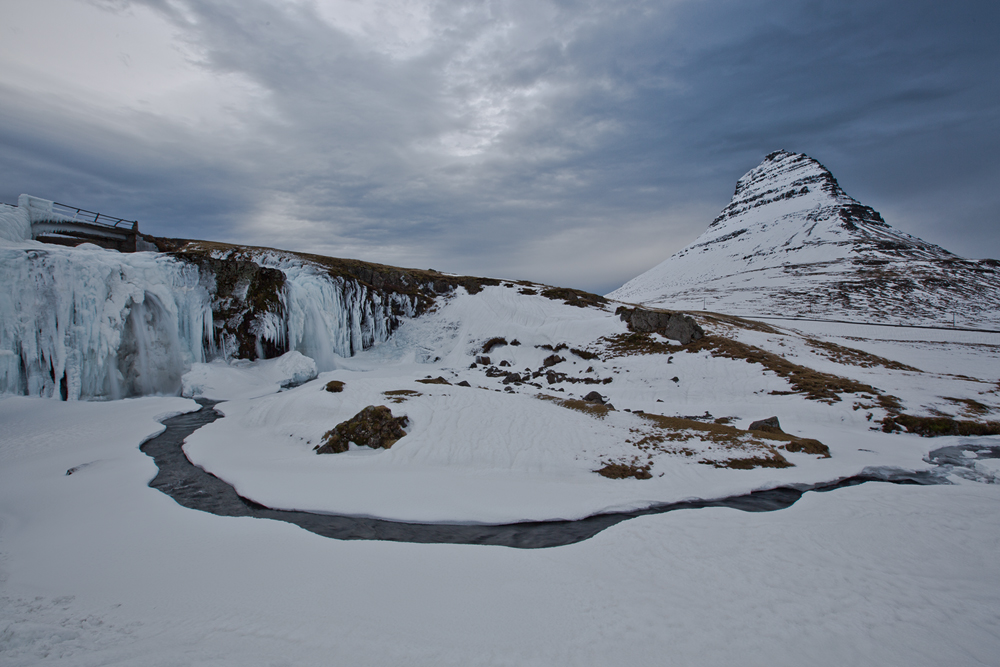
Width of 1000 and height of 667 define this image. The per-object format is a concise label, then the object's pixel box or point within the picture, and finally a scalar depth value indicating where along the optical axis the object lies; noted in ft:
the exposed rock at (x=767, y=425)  51.04
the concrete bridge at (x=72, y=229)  80.43
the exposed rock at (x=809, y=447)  43.87
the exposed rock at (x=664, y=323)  94.99
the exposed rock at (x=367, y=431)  42.57
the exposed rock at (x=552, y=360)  95.76
